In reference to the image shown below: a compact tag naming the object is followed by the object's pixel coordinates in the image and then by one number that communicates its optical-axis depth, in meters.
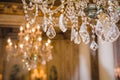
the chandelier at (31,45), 6.85
